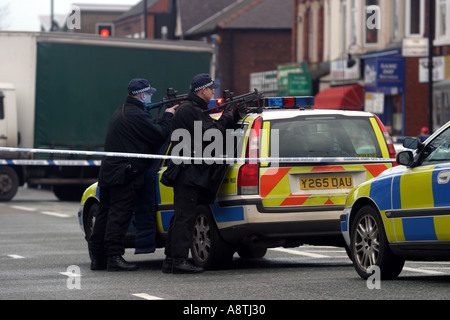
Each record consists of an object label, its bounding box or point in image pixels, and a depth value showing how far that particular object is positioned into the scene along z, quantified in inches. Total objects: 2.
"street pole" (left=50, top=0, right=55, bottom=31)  2435.8
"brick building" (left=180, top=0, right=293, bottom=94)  2532.0
